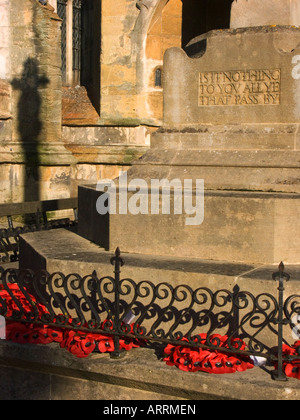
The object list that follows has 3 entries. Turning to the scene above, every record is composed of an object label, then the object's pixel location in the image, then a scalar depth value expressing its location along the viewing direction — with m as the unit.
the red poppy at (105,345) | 4.73
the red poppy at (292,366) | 4.27
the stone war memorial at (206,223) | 4.54
